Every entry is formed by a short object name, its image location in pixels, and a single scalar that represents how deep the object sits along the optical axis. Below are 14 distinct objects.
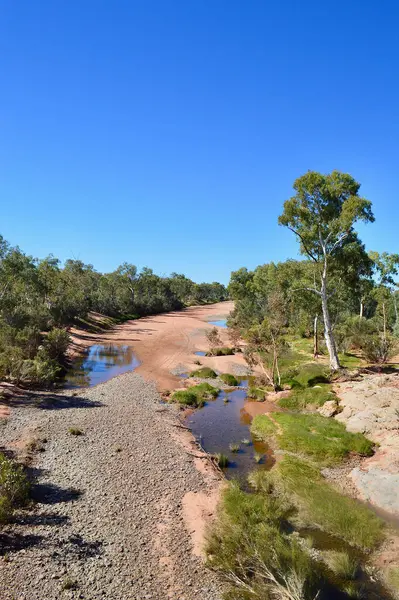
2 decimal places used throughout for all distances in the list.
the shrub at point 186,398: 29.81
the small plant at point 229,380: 36.62
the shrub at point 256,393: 30.97
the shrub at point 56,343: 40.31
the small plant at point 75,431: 21.53
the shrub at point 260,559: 9.62
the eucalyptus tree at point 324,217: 31.98
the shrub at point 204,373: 39.22
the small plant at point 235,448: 20.86
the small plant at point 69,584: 10.06
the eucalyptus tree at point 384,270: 48.75
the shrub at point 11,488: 12.52
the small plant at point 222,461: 18.95
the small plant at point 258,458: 19.41
